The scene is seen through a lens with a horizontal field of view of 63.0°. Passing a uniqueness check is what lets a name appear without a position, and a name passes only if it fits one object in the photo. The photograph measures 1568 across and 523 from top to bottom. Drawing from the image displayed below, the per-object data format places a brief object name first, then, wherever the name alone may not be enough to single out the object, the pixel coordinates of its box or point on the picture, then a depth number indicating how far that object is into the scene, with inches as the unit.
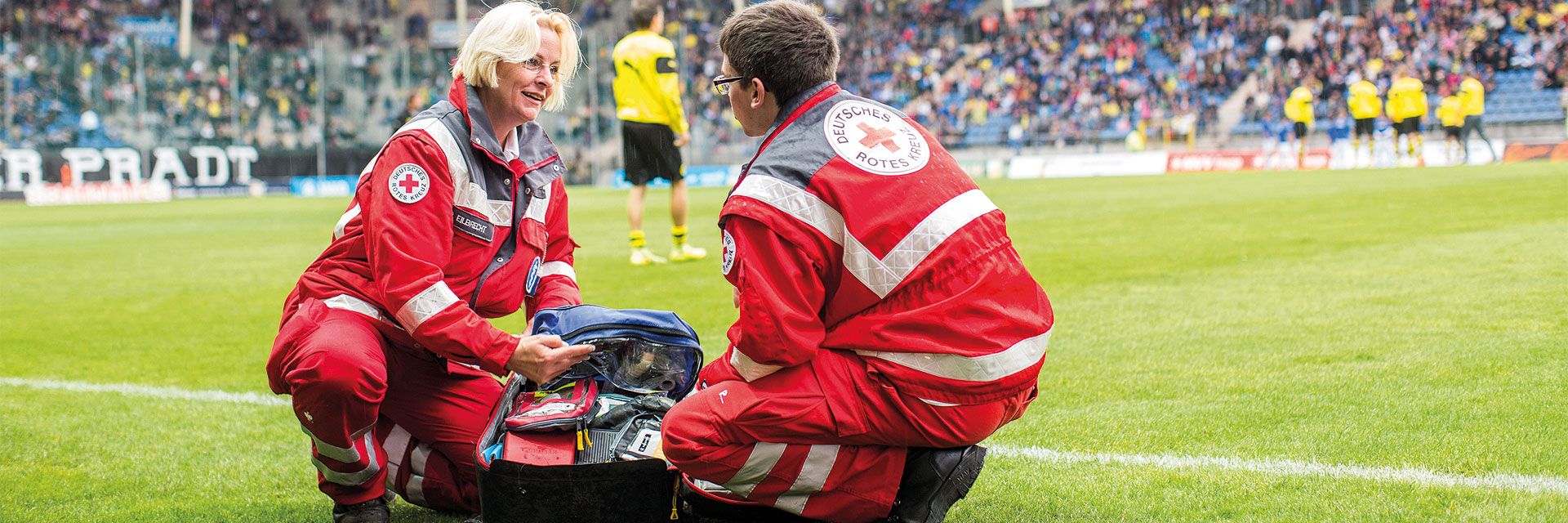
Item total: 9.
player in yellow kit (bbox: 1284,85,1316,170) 1131.3
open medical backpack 119.1
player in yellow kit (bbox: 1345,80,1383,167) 1083.9
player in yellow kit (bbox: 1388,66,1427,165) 1043.6
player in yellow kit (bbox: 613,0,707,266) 423.5
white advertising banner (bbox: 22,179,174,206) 1173.7
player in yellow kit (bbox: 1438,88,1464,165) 1044.5
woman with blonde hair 126.4
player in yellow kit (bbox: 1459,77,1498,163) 999.0
